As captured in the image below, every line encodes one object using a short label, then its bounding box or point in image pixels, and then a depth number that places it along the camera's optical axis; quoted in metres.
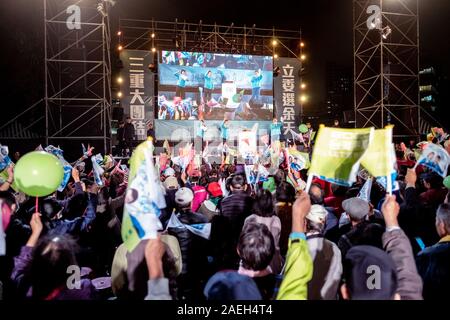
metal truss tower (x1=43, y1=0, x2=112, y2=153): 12.23
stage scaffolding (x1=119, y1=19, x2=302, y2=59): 16.88
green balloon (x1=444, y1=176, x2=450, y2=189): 3.86
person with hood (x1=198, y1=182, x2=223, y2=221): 4.48
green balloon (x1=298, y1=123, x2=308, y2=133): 14.82
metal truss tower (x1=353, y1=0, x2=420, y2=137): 13.84
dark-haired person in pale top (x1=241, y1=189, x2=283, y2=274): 3.62
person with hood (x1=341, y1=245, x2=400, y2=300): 2.04
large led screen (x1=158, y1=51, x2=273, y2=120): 16.34
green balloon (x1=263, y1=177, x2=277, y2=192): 5.70
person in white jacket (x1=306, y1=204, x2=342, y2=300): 2.49
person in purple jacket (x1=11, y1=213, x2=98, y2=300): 2.08
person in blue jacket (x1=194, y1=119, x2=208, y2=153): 15.32
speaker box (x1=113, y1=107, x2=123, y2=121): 15.27
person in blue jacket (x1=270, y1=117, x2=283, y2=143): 14.83
